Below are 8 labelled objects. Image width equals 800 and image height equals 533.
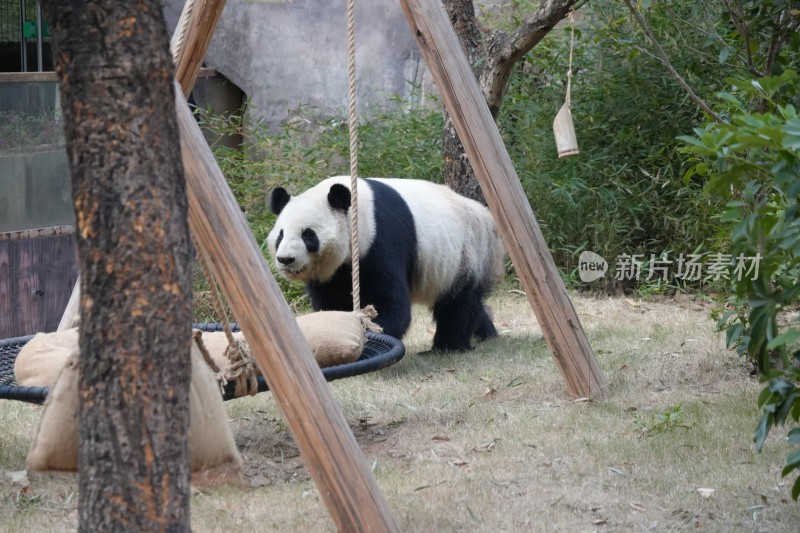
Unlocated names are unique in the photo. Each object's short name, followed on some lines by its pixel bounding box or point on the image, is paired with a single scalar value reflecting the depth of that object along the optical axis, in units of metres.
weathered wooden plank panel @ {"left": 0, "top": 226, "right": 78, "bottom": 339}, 12.85
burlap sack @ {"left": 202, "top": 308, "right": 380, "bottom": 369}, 7.29
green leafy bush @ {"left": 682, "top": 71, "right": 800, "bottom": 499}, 4.10
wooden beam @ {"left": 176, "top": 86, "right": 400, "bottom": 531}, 5.13
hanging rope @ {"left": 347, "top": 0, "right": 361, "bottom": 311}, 7.65
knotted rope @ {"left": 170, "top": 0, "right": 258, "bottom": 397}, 6.54
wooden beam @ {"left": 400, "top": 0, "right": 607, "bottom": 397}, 7.87
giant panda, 10.06
